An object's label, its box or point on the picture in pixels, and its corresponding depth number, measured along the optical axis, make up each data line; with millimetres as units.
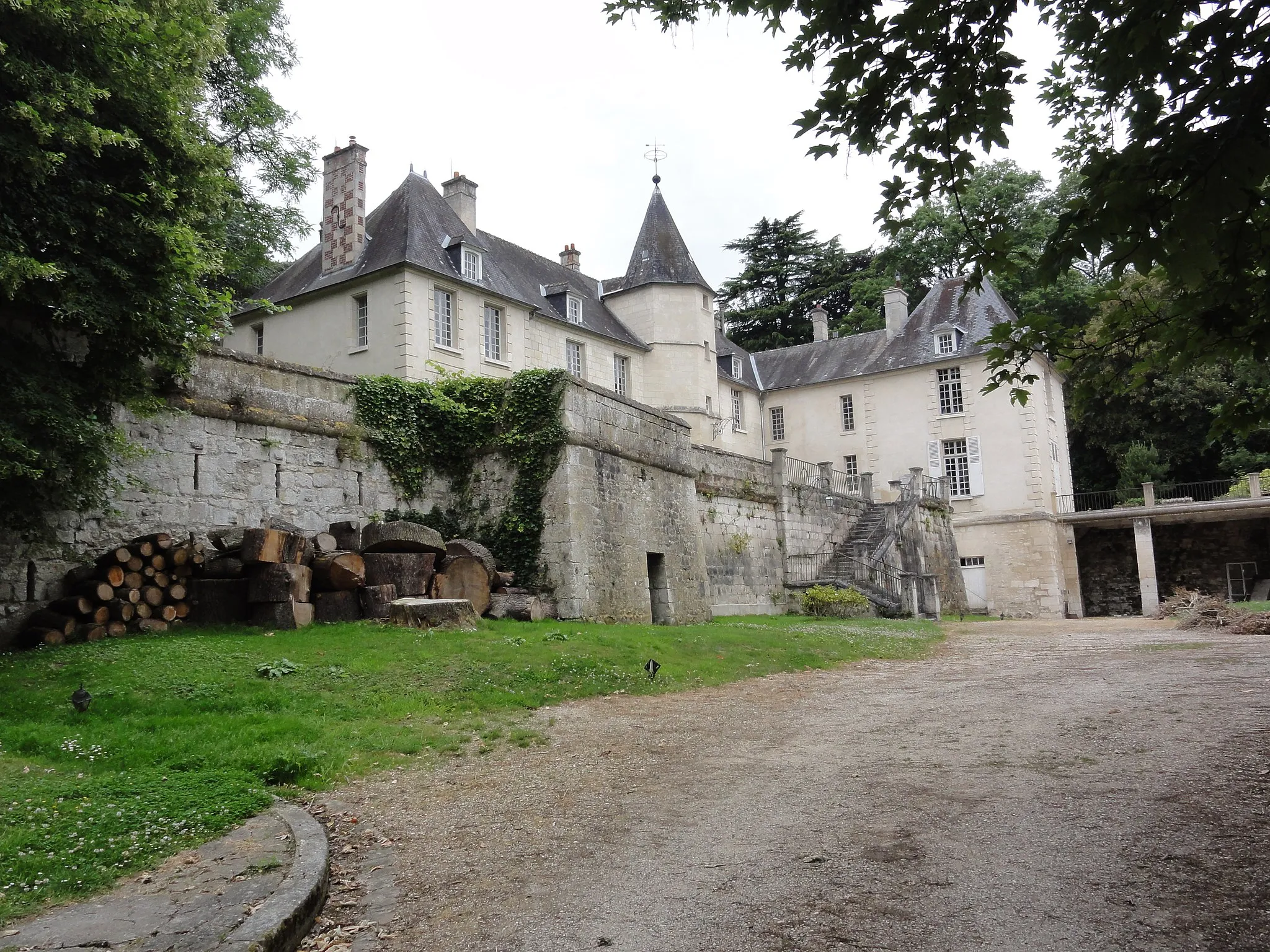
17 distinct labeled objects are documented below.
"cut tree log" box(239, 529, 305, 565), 10977
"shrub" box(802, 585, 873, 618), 20969
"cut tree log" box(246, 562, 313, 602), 11055
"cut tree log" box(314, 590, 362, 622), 11617
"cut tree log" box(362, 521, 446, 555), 12234
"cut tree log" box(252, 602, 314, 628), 10992
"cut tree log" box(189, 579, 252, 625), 10977
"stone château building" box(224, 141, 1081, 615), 23234
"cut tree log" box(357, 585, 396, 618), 11758
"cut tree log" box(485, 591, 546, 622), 13273
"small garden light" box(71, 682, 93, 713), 7242
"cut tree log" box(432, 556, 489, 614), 12734
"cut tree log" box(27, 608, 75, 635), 9953
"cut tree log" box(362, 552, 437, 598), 12102
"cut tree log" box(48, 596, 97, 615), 10094
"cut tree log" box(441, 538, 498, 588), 13195
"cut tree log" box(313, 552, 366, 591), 11617
